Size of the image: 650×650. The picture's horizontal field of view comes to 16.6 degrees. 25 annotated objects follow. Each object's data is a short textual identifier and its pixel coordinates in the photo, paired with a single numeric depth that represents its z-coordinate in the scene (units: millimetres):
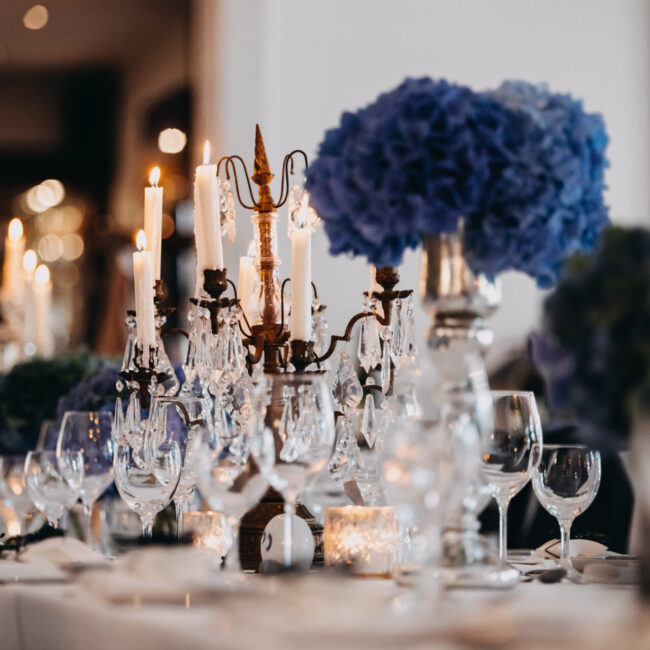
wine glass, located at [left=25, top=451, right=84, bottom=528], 2632
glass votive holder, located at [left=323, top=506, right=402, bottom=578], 2388
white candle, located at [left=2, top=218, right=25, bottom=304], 4437
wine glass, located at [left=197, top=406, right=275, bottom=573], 2245
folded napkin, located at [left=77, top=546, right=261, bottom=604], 2164
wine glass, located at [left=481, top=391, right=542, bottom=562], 2405
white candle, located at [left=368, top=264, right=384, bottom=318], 2604
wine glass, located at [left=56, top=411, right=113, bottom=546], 2636
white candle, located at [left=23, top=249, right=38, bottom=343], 4355
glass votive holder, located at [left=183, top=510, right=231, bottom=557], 2491
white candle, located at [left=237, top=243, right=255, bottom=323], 2727
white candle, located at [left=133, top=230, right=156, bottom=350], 2543
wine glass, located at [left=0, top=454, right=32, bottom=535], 2839
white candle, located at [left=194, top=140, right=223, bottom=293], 2532
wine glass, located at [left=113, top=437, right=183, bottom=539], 2476
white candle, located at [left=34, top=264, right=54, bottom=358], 4214
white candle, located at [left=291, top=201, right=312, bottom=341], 2482
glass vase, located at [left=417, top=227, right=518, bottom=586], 2242
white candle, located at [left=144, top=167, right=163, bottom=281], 2619
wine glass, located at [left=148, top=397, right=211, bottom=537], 2483
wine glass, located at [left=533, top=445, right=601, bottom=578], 2462
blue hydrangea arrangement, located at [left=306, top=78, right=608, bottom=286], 2234
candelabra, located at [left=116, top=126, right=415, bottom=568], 2521
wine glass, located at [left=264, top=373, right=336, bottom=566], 2267
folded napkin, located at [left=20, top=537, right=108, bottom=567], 2424
